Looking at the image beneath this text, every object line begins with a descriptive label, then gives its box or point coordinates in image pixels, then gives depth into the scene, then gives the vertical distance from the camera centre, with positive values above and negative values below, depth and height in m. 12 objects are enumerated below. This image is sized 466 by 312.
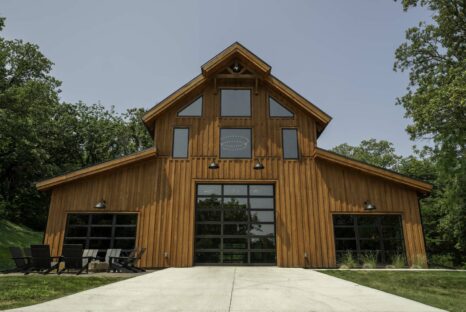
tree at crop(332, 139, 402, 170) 42.62 +11.34
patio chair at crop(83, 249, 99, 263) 10.95 -0.83
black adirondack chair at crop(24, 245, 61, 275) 9.02 -0.89
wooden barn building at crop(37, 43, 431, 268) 11.98 +1.23
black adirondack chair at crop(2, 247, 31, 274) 9.41 -0.92
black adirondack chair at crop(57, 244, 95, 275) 9.16 -0.86
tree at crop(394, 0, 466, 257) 15.65 +8.94
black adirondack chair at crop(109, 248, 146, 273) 10.17 -1.11
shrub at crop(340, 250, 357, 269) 11.64 -1.10
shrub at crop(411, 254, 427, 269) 11.77 -1.11
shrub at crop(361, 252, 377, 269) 11.58 -1.06
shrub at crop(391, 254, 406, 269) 11.65 -1.09
